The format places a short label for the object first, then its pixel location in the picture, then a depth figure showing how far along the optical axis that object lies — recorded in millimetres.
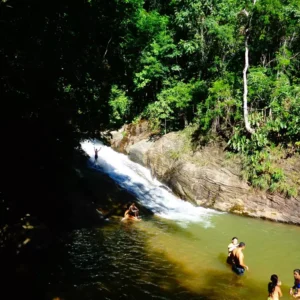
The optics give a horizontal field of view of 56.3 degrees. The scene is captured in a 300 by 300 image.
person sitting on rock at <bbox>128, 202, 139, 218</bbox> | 13312
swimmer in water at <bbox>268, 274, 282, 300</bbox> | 7121
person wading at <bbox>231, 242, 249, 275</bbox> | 8857
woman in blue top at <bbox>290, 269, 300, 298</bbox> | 7676
